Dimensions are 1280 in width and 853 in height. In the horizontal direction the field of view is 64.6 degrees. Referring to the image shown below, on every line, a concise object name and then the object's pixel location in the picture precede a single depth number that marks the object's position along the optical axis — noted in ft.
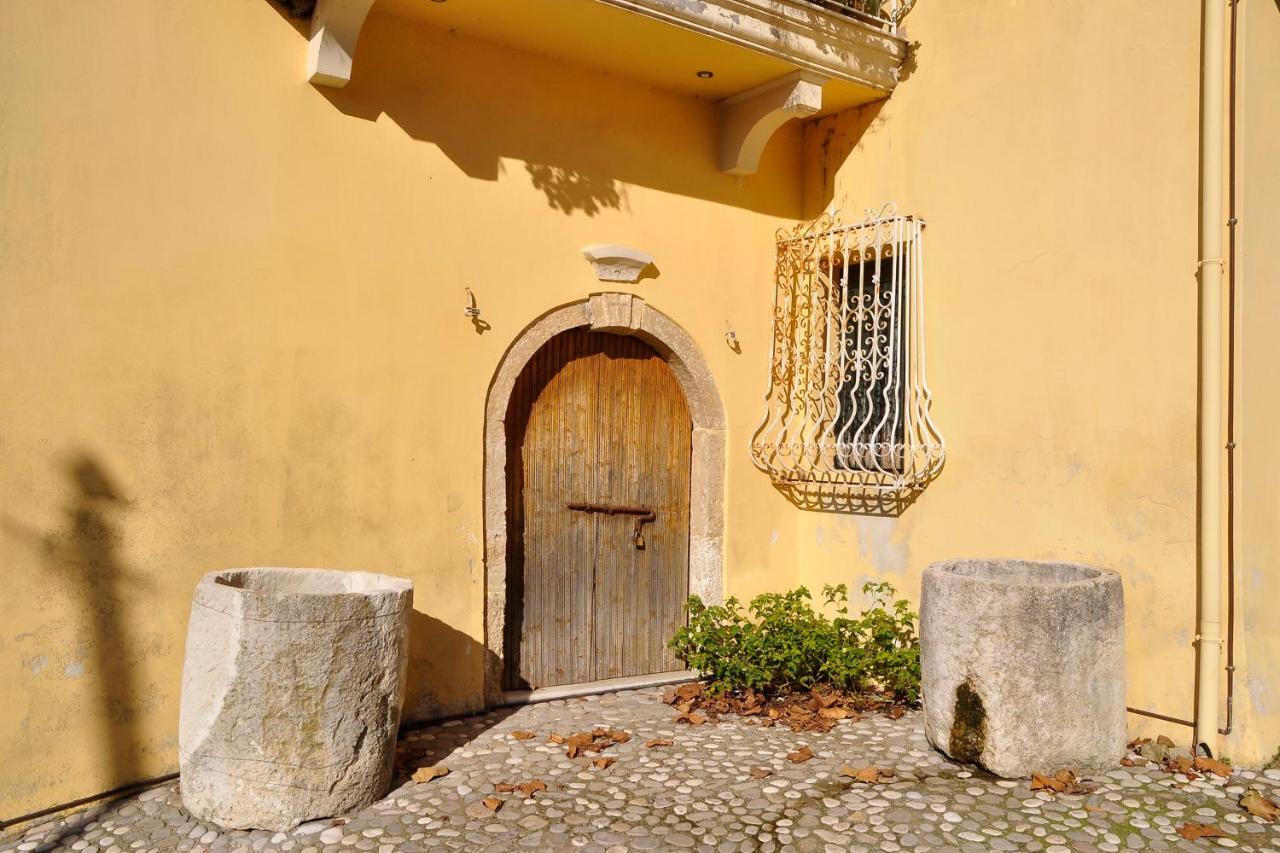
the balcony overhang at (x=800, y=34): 17.53
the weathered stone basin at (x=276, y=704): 12.45
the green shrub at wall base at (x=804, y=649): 18.47
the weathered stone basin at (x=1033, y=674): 14.29
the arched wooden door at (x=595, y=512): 18.90
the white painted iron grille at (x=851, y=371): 19.57
